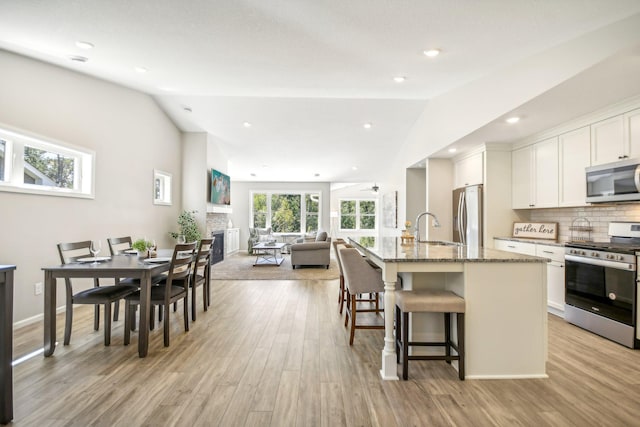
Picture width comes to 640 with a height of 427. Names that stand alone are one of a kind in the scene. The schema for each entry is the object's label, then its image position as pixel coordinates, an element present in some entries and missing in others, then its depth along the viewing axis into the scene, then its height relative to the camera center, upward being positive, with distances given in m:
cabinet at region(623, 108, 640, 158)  2.95 +0.88
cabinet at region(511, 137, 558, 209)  3.97 +0.62
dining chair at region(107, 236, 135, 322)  3.35 -0.69
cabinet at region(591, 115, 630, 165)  3.10 +0.84
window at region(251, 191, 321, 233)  11.27 +0.28
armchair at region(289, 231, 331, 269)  7.00 -0.80
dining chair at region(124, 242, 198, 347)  2.82 -0.72
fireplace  7.71 -0.76
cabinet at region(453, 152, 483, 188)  4.95 +0.86
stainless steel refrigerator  4.84 +0.08
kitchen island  2.29 -0.69
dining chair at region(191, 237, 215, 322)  3.45 -0.65
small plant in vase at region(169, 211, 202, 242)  6.41 -0.21
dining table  2.60 -0.57
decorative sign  4.23 -0.13
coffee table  7.51 -1.12
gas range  2.82 -0.25
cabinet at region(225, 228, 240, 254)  9.32 -0.71
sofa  9.76 -0.57
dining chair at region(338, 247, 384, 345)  2.86 -0.54
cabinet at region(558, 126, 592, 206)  3.52 +0.67
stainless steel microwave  2.90 +0.40
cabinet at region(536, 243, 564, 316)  3.58 -0.66
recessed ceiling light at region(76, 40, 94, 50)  3.16 +1.80
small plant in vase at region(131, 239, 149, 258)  3.26 -0.32
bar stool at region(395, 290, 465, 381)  2.24 -0.65
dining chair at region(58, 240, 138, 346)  2.75 -0.72
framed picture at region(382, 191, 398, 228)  8.08 +0.28
